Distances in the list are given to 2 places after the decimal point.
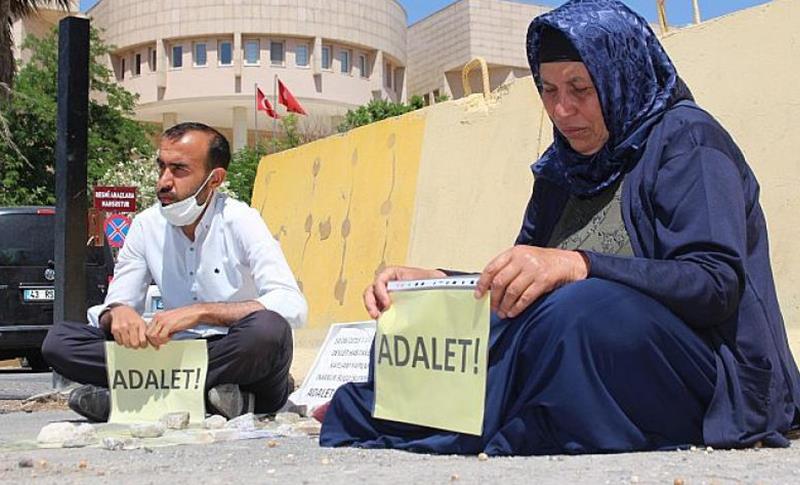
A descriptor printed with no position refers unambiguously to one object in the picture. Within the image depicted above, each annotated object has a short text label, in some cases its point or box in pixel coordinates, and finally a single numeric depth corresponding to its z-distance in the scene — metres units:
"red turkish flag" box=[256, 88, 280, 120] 45.59
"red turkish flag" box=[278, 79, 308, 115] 45.56
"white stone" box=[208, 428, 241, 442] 3.70
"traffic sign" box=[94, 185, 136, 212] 19.03
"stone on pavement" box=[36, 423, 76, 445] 3.73
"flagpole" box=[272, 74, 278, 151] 55.83
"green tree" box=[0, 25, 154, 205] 30.22
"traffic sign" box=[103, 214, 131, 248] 20.78
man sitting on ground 4.39
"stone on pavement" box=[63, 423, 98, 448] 3.68
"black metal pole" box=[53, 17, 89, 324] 6.68
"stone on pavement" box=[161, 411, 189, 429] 4.12
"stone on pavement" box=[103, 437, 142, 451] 3.48
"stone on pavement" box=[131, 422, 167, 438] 3.86
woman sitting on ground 2.76
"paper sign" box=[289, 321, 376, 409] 5.11
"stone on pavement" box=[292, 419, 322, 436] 3.95
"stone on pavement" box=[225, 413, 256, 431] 4.10
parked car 11.71
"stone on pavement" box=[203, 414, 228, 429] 4.15
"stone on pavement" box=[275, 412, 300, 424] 4.42
